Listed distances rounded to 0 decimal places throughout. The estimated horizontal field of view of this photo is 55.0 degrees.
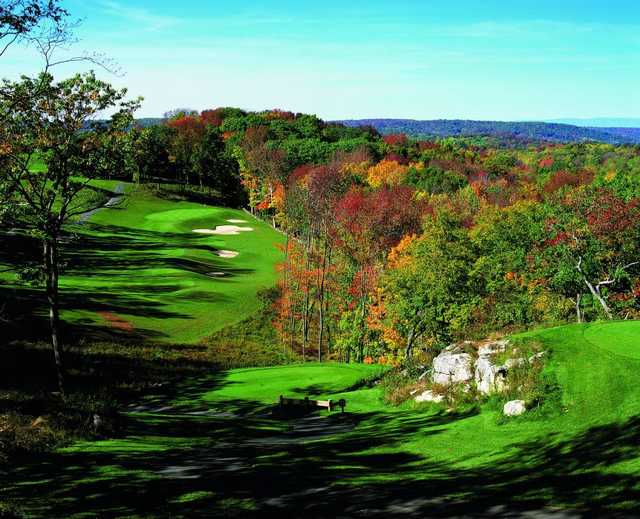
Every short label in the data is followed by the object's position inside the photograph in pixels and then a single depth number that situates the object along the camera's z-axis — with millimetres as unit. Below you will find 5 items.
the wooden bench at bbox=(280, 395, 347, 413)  26094
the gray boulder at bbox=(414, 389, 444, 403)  22619
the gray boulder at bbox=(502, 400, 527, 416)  18344
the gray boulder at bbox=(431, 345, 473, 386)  22141
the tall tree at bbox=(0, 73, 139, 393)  23984
